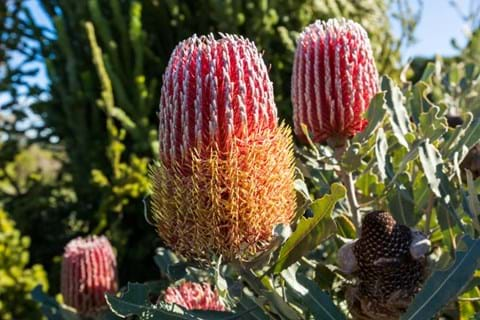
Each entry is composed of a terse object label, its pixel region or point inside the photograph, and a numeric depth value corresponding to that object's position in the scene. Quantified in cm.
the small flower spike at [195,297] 57
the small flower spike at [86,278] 79
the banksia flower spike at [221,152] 46
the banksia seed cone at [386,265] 51
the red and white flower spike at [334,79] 55
